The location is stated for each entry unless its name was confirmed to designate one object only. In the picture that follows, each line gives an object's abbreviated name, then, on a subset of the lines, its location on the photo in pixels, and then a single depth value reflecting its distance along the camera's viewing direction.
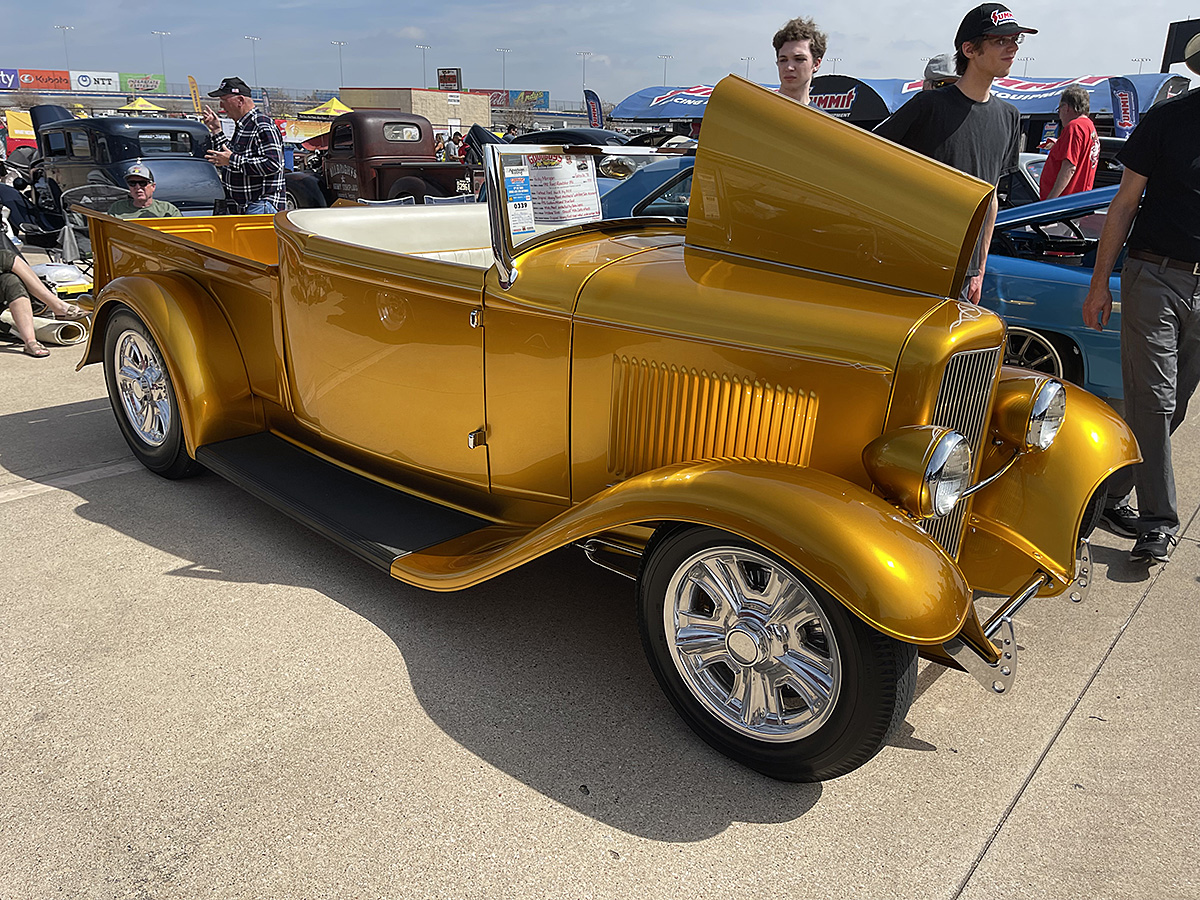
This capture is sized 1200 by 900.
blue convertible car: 4.79
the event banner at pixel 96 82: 84.22
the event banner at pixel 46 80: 81.19
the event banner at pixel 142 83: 93.31
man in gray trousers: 3.29
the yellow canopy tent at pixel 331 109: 44.78
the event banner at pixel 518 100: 92.00
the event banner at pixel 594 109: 32.66
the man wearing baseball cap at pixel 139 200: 7.61
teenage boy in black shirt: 3.63
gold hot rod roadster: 2.19
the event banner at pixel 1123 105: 17.52
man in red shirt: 6.25
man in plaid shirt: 6.79
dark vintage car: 10.99
